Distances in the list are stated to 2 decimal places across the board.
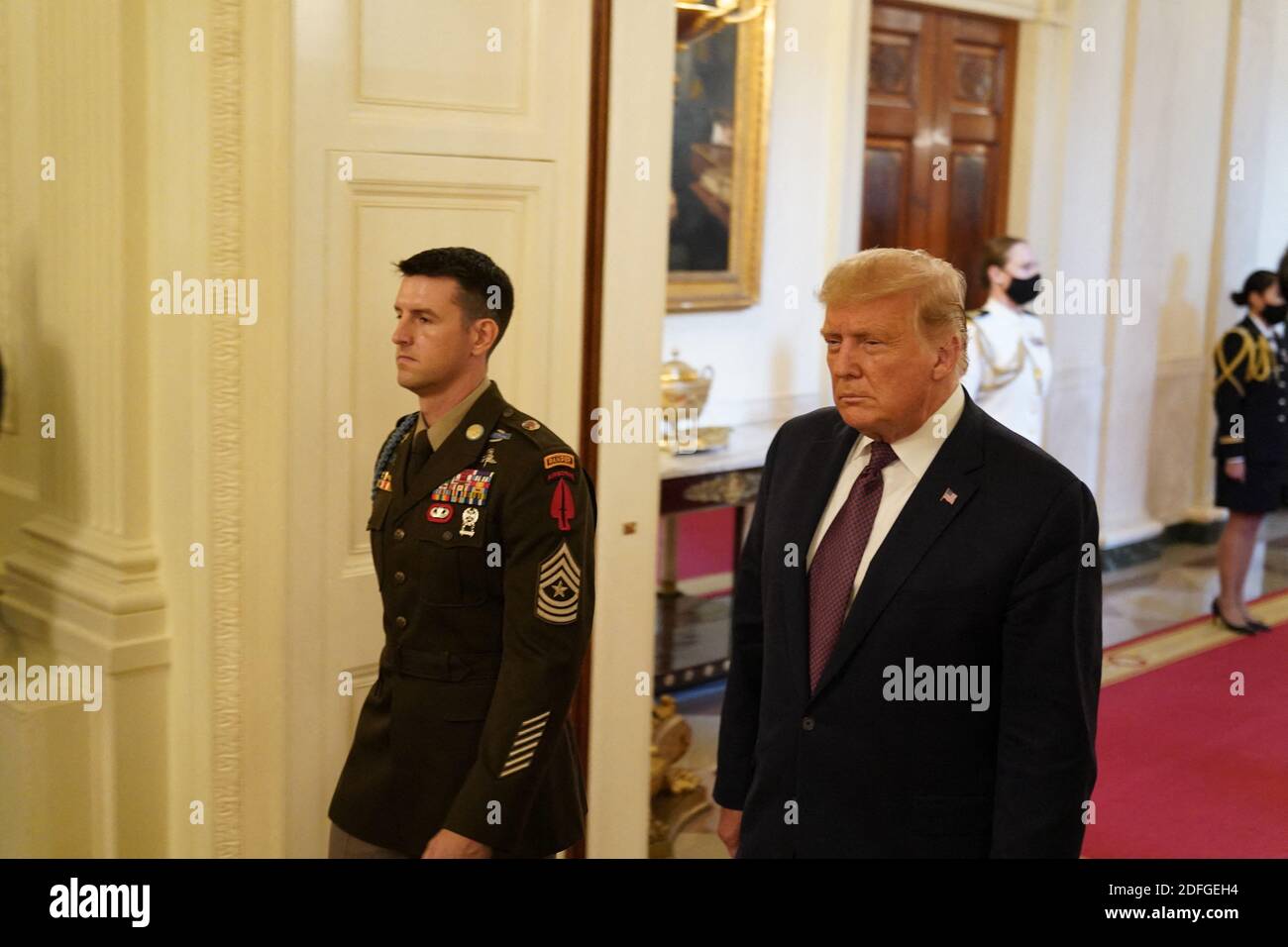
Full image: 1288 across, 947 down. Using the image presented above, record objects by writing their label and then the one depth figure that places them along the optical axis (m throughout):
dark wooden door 6.67
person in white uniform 5.71
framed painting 5.91
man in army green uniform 2.54
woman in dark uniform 6.22
